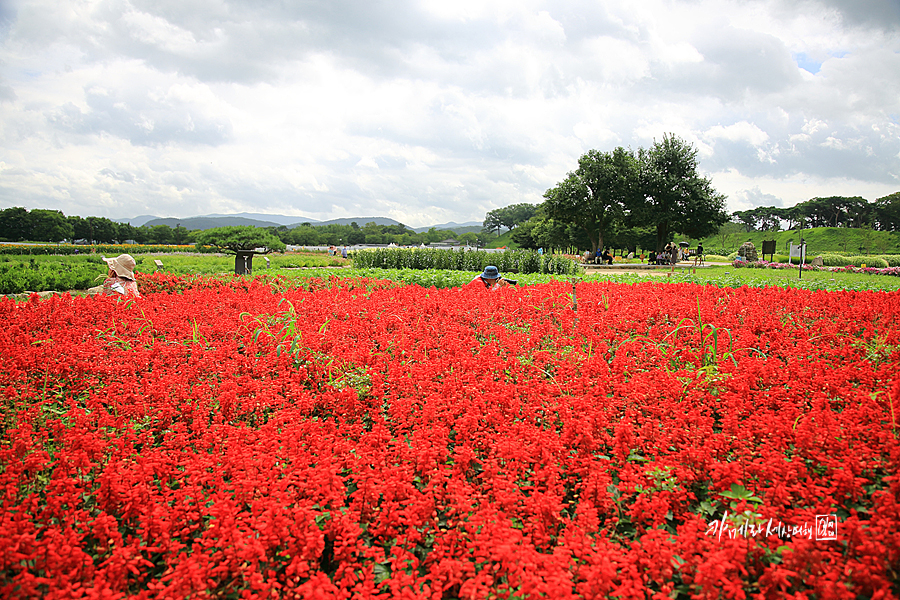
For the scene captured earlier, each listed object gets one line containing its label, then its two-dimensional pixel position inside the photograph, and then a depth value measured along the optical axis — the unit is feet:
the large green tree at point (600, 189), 118.01
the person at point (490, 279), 29.37
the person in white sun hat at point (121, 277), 26.12
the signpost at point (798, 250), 49.09
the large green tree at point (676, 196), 116.26
